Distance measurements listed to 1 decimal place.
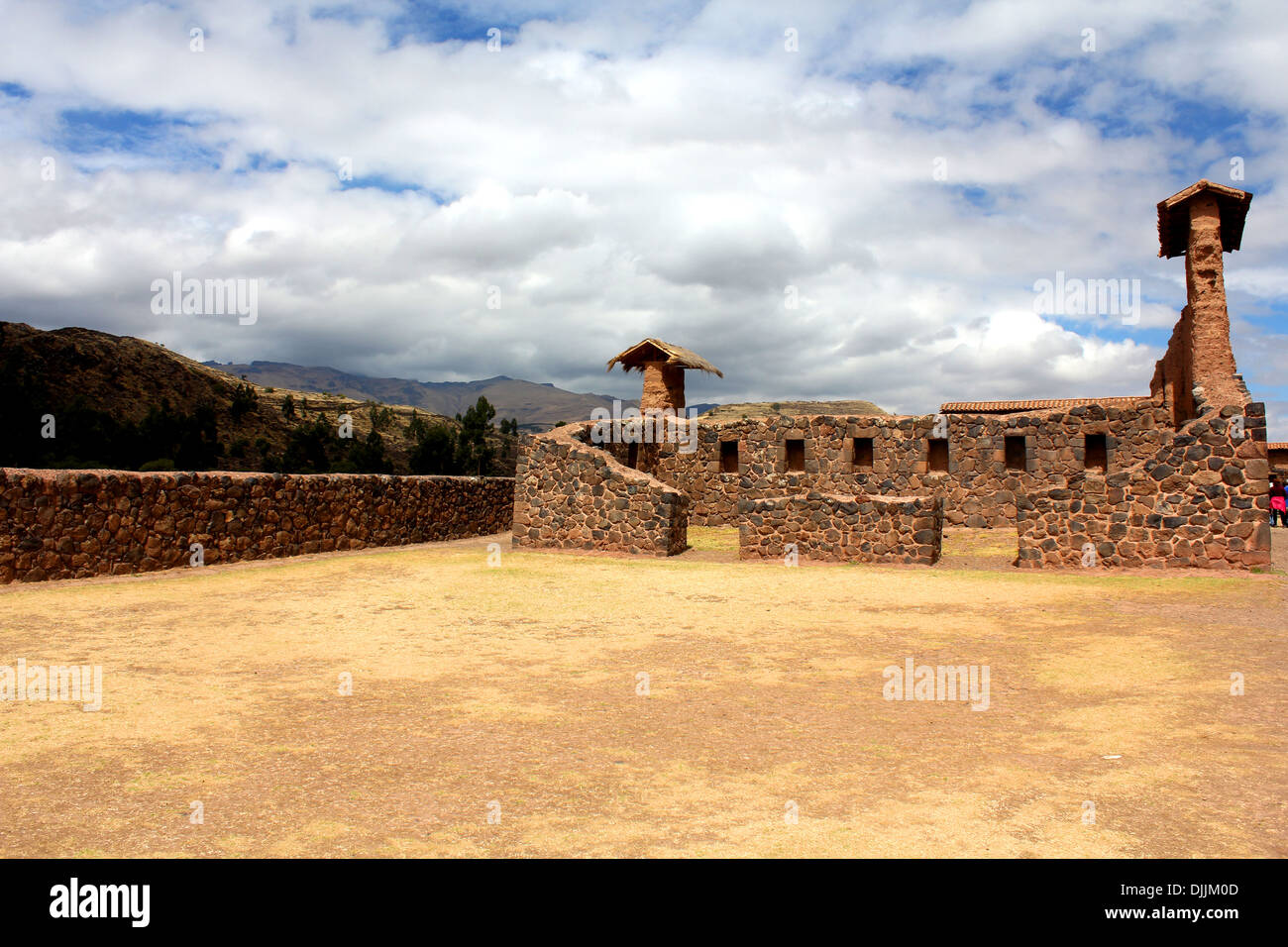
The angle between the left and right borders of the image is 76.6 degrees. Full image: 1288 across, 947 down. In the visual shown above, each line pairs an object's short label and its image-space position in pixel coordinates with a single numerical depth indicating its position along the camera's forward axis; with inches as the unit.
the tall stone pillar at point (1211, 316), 676.7
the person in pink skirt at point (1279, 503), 987.3
